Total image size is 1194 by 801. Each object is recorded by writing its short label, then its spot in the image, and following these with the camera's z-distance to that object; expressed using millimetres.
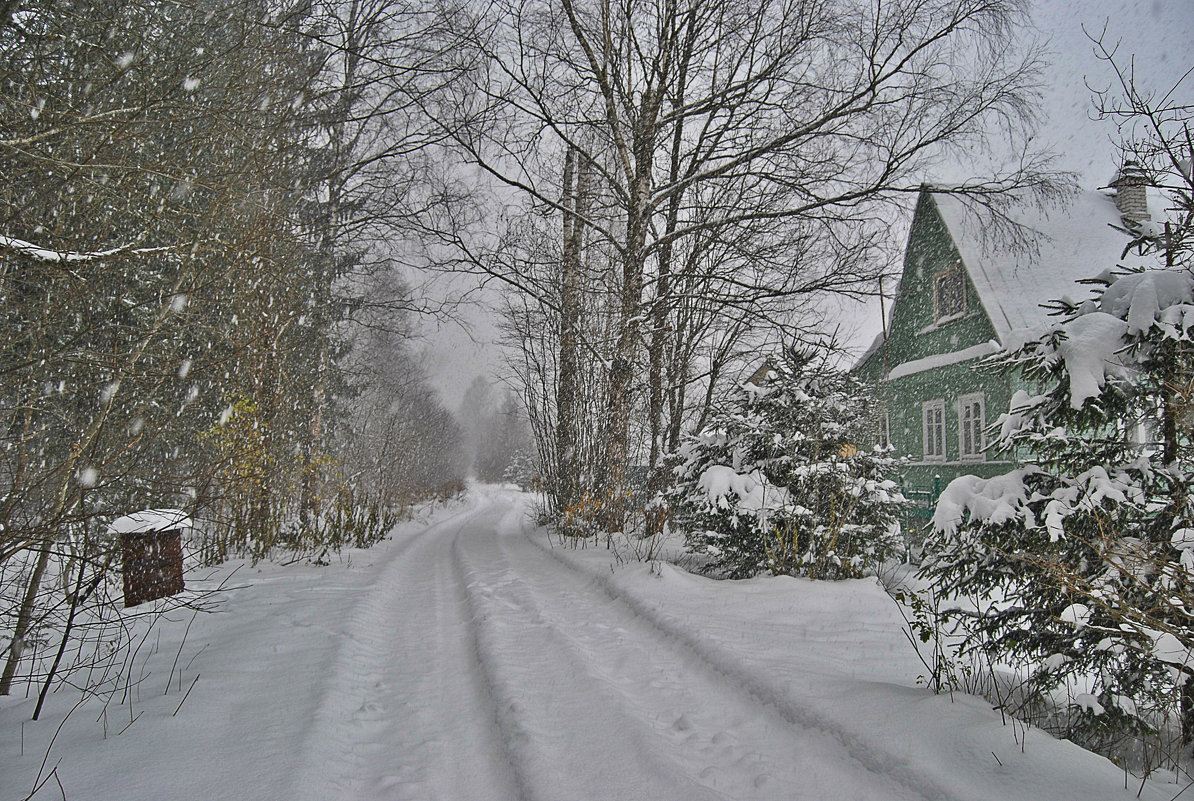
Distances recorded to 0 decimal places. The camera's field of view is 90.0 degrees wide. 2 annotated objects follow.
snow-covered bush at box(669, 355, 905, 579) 5762
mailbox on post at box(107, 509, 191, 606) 4539
